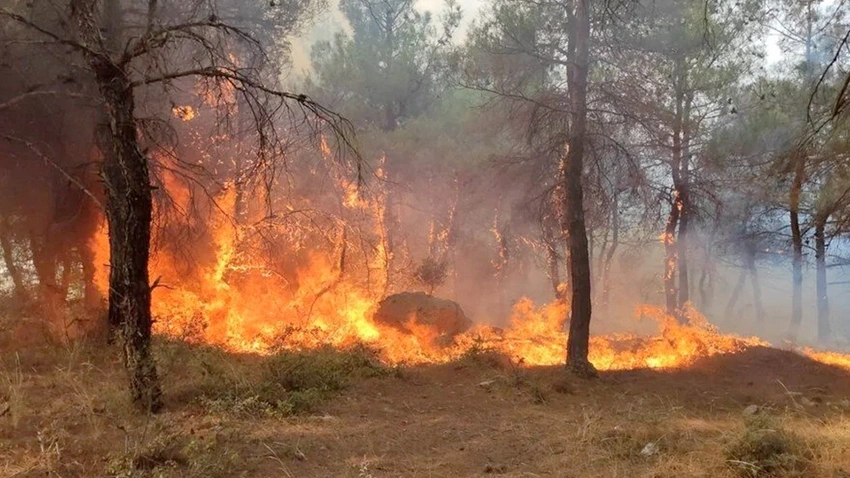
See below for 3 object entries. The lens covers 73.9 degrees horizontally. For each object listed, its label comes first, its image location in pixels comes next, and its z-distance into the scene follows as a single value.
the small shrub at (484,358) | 10.16
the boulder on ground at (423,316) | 13.20
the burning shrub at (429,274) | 18.50
